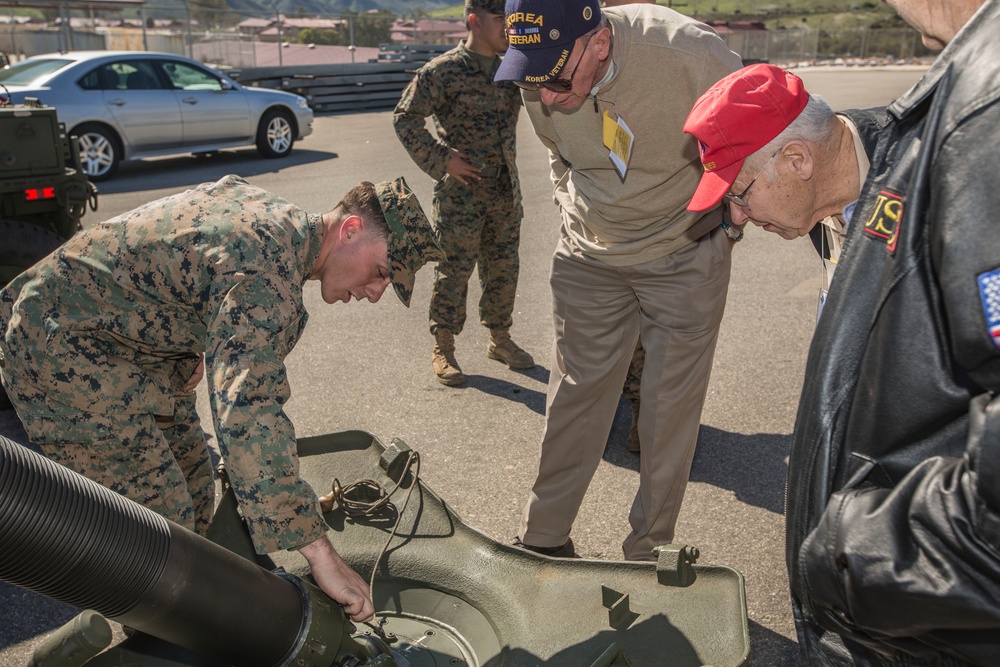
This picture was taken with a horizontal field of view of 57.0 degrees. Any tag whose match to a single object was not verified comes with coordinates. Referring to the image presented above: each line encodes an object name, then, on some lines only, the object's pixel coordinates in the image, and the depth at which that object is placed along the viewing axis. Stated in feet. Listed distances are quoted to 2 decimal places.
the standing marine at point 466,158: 16.31
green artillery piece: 6.23
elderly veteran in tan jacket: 9.55
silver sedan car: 34.60
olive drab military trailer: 16.07
